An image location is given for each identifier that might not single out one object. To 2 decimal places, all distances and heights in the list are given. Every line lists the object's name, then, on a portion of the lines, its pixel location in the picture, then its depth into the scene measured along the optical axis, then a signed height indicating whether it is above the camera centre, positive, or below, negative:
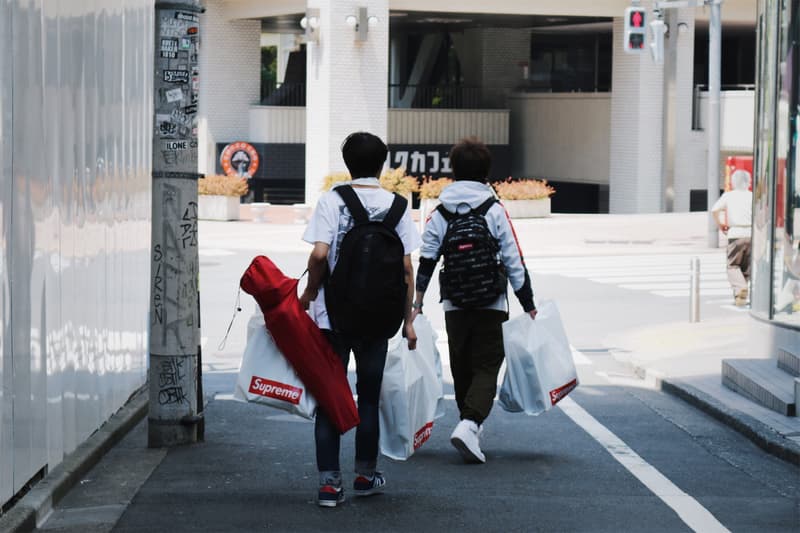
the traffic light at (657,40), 30.90 +2.99
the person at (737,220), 17.98 -0.52
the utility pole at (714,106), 29.37 +1.48
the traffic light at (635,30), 28.75 +2.92
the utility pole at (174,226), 8.54 -0.31
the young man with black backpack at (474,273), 8.24 -0.55
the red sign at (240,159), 42.91 +0.43
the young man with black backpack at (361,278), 6.95 -0.49
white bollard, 16.44 -1.27
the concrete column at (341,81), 39.53 +2.55
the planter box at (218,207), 36.09 -0.83
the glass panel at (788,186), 12.00 -0.06
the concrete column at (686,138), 41.38 +1.16
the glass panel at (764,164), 12.53 +0.13
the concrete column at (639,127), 41.50 +1.45
